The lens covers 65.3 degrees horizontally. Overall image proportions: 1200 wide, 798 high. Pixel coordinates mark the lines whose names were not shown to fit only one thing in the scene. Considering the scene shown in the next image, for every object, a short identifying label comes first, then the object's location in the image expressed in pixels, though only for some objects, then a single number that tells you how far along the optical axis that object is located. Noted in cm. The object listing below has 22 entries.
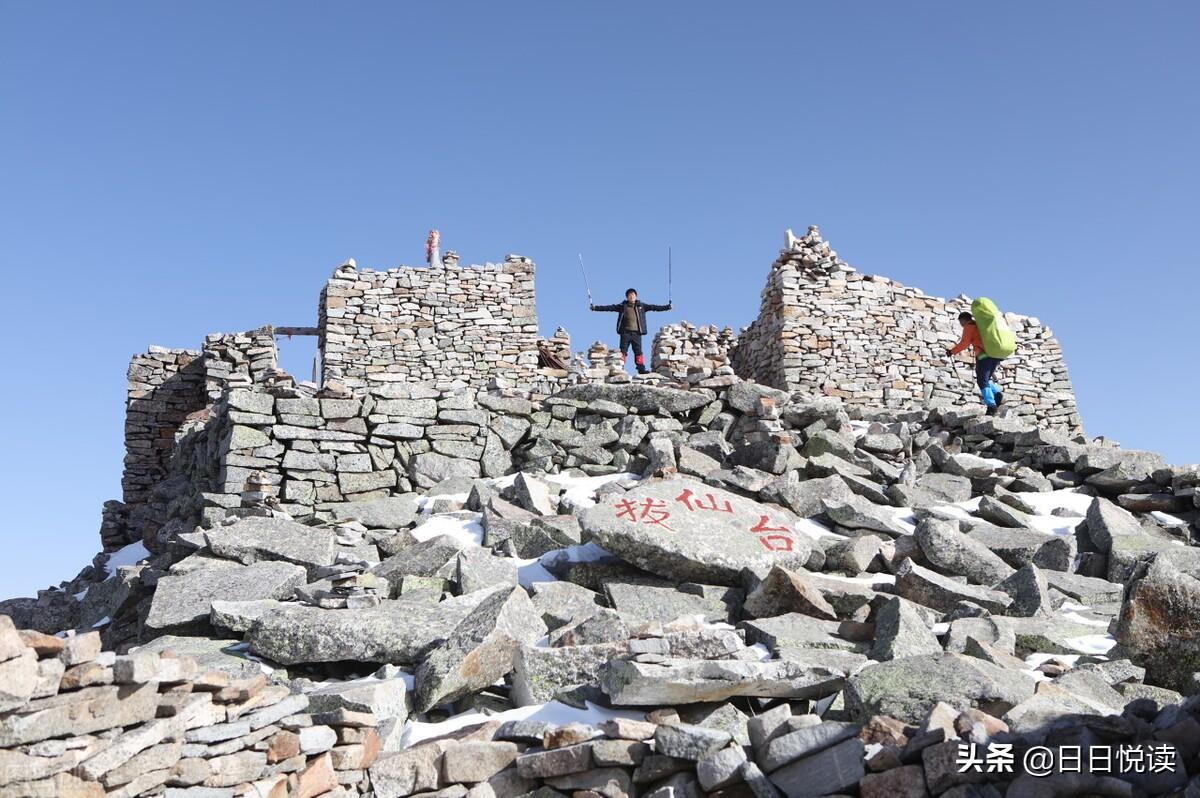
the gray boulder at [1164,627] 603
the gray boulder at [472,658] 591
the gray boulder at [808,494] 1001
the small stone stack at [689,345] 1931
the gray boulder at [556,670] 602
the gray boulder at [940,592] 767
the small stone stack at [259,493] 1041
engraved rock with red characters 785
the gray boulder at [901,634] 634
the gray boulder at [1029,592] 756
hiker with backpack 1530
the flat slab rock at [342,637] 648
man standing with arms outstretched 1681
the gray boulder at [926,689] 530
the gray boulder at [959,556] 851
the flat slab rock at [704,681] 555
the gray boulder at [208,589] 738
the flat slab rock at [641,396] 1244
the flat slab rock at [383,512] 982
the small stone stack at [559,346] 1827
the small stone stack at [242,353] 1623
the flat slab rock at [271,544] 845
